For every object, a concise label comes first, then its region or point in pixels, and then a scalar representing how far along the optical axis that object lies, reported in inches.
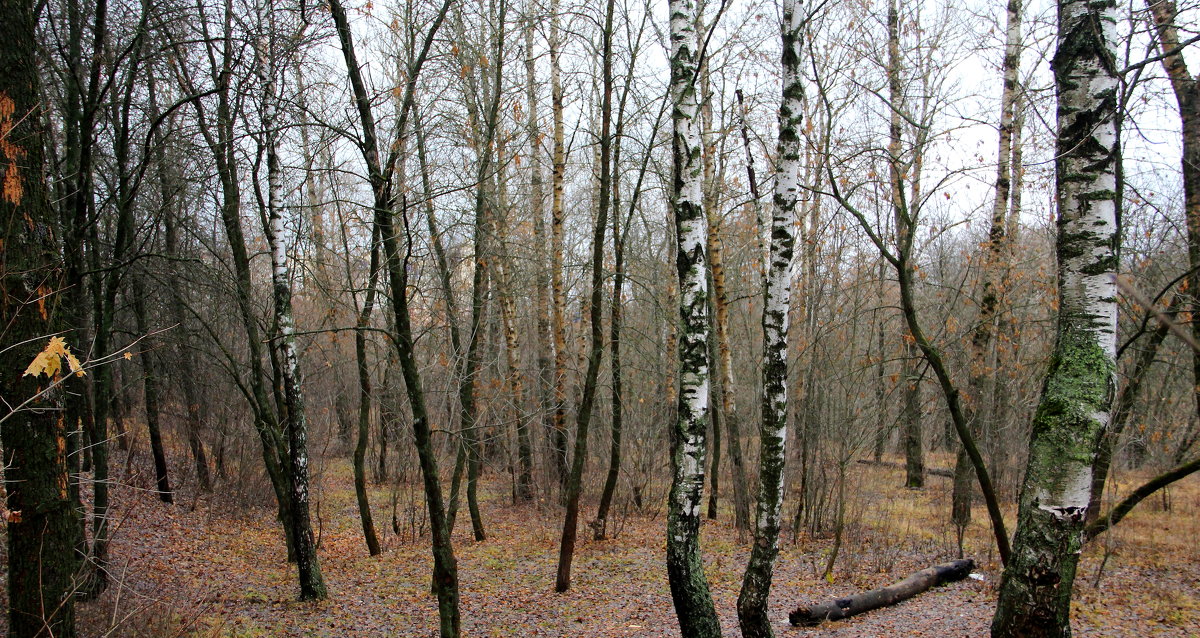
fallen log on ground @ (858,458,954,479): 600.7
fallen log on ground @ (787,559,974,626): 274.8
